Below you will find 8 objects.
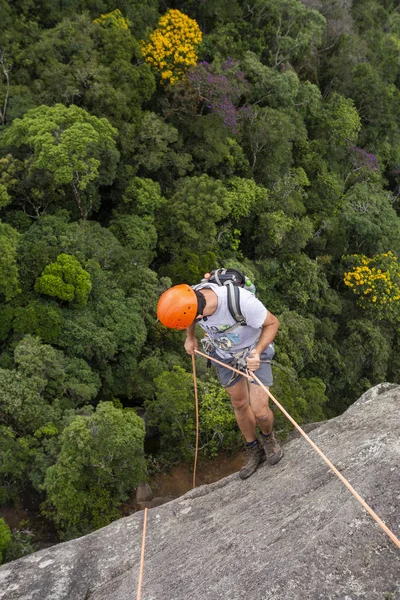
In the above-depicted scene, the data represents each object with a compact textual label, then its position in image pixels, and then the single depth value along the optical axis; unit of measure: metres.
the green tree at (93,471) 10.48
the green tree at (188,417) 12.93
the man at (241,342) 5.18
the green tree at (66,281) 13.57
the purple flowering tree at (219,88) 19.97
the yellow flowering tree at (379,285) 20.53
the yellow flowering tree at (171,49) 20.11
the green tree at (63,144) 14.87
